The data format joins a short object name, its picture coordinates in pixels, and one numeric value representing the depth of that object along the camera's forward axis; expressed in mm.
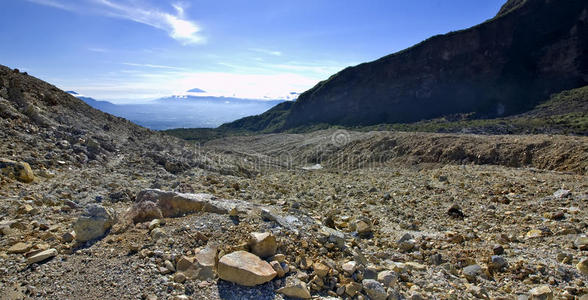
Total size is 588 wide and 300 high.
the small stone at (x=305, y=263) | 4215
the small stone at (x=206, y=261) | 3842
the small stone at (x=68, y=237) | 4414
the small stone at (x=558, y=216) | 6550
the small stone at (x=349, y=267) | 4230
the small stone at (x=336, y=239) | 5080
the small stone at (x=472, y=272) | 4652
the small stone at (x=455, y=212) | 7984
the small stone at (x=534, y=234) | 5819
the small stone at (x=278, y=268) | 3936
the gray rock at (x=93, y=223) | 4492
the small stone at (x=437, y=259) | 5207
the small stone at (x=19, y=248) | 3930
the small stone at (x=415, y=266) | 4875
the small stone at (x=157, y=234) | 4520
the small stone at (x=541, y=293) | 3975
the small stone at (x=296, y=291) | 3676
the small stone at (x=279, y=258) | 4152
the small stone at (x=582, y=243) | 5035
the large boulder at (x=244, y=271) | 3711
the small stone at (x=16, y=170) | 6988
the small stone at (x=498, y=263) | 4809
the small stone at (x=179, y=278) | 3715
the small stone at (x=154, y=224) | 4838
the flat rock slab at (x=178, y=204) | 5781
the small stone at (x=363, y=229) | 6863
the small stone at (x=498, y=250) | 5297
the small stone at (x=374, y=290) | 3871
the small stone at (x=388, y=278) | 4148
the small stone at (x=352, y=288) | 3879
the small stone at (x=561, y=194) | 7886
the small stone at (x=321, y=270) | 4070
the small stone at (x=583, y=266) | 4417
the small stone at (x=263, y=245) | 4254
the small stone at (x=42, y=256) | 3787
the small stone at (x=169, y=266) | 3934
